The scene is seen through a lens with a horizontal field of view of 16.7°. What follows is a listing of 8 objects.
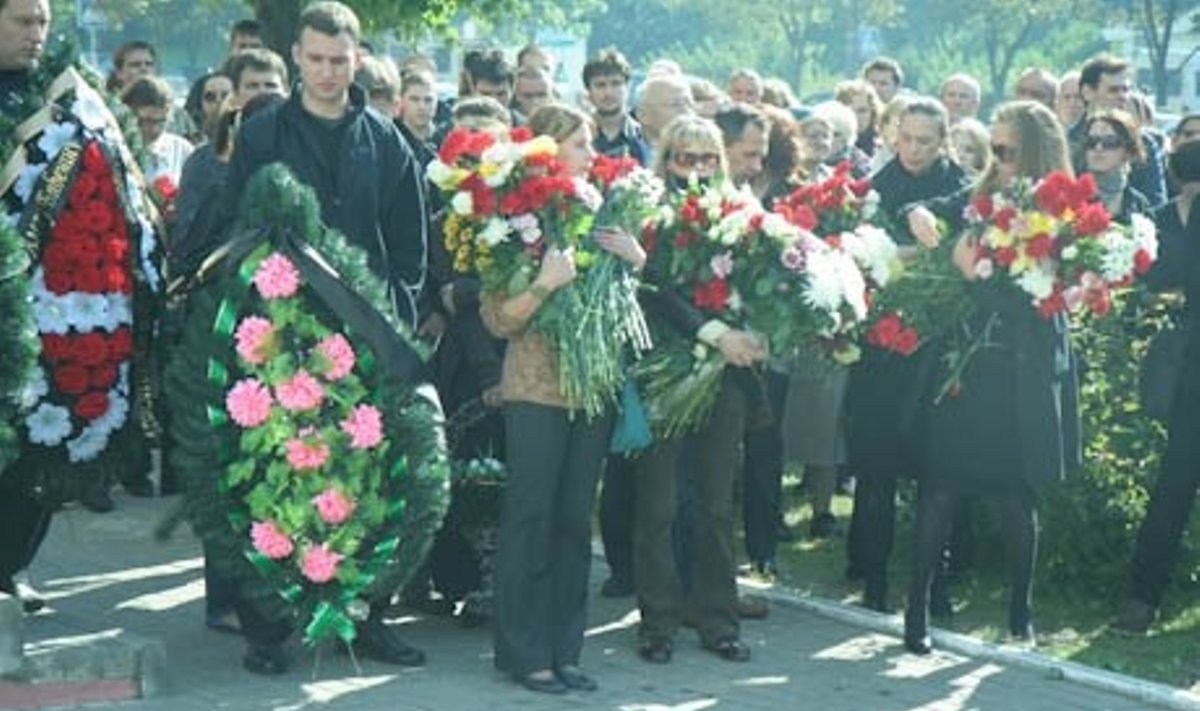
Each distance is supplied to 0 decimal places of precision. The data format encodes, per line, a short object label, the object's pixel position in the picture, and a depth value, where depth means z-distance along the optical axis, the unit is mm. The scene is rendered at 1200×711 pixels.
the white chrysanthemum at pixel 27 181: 14498
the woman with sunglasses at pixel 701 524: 15721
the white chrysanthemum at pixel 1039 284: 15523
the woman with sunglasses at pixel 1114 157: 18954
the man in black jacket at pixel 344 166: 14814
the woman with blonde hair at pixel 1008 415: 15984
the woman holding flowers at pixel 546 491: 14669
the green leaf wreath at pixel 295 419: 14183
